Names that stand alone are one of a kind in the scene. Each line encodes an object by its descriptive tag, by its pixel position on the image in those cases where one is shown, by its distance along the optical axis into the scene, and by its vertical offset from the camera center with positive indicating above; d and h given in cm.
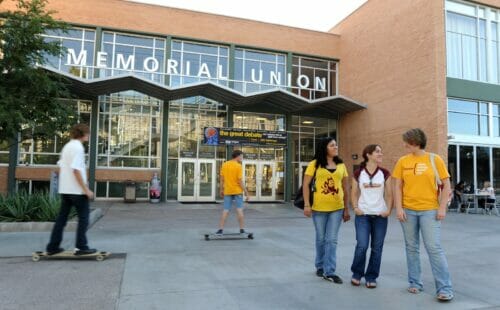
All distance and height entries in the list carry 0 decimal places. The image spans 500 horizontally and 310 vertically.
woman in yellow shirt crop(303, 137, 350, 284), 486 -28
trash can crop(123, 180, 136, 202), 1831 -86
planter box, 835 -113
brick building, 1703 +394
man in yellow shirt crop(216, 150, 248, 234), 797 -24
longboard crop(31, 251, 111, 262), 555 -115
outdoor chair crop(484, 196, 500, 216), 1550 -109
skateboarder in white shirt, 545 -27
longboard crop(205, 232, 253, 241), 782 -120
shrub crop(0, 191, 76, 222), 882 -83
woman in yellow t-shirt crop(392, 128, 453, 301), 426 -30
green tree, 1023 +256
